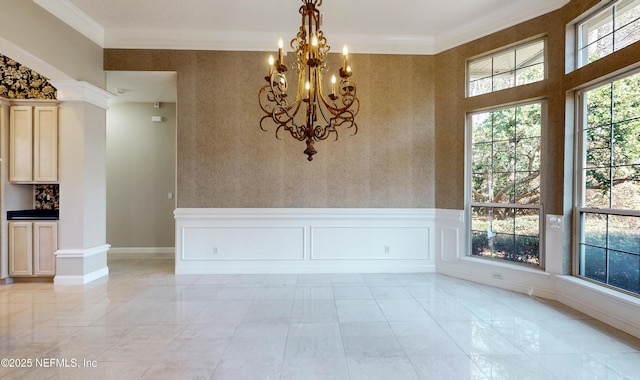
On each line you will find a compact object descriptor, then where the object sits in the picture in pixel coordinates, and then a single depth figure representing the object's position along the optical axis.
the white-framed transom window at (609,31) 2.78
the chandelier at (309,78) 2.22
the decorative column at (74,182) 3.99
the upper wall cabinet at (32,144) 4.01
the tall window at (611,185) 2.79
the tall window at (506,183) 3.70
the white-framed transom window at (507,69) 3.70
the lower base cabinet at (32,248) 3.99
